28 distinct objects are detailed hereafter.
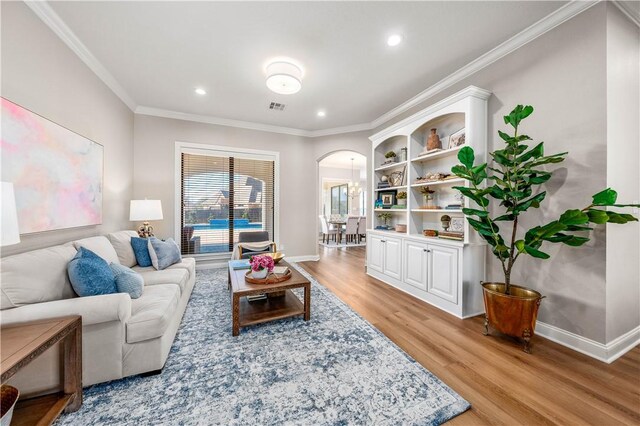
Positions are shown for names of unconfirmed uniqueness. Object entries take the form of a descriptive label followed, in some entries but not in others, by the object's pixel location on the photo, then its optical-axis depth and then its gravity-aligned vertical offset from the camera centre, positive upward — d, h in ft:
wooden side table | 3.64 -2.33
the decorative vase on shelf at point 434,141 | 10.54 +3.19
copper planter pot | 6.73 -2.87
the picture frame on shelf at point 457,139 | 9.42 +3.04
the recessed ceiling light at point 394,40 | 7.87 +5.83
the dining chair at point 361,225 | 25.81 -1.30
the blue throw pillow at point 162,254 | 9.64 -1.70
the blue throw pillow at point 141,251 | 9.77 -1.59
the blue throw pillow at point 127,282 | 6.47 -1.90
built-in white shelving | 8.85 -0.29
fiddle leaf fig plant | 5.83 +0.39
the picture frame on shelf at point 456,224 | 10.16 -0.48
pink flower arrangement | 8.20 -1.73
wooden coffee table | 7.47 -3.40
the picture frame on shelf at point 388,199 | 13.35 +0.79
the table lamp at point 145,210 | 11.26 +0.13
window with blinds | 15.07 +0.87
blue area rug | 4.64 -3.92
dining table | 25.93 -1.23
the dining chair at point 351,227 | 25.13 -1.47
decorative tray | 8.06 -2.27
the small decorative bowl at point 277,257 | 10.07 -1.88
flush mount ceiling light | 9.16 +5.32
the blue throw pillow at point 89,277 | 5.57 -1.55
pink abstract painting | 5.89 +1.23
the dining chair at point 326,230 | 27.09 -1.93
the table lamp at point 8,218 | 3.77 -0.09
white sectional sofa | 4.69 -2.40
